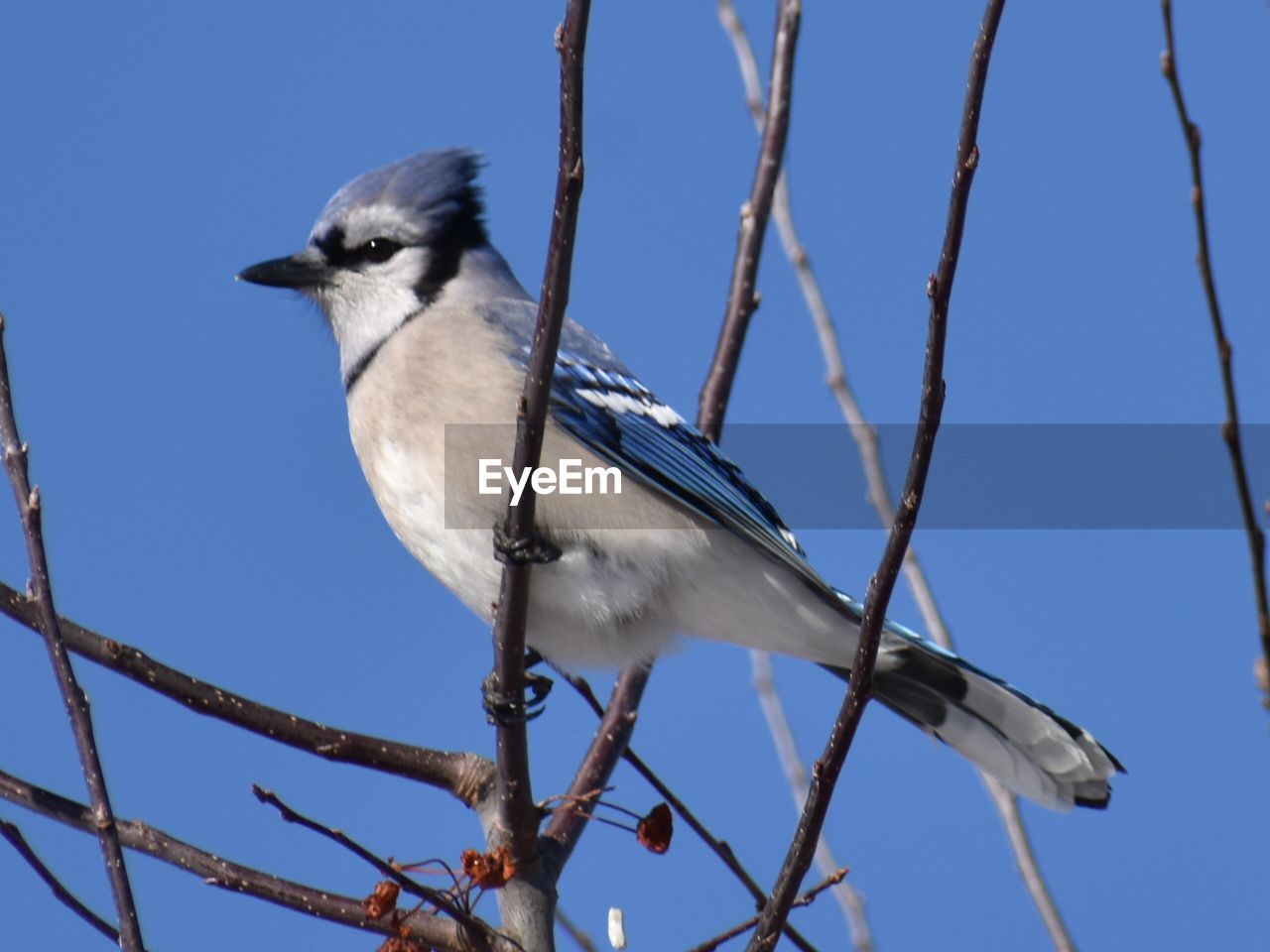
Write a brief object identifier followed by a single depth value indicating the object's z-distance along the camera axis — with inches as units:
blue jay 236.1
